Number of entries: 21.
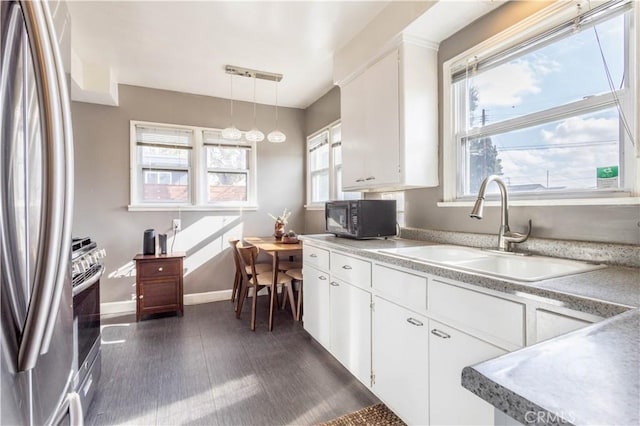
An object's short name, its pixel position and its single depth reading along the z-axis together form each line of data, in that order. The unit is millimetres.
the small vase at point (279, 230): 3835
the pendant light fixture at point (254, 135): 3230
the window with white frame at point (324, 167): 3648
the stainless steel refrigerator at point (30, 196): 558
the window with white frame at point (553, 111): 1372
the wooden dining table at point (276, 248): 2937
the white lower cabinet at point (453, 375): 1169
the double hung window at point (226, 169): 4031
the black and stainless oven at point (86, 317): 1438
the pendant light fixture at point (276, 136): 3246
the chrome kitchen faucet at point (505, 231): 1631
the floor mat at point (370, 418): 1674
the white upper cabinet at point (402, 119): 2178
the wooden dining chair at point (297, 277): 3129
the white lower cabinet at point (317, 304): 2355
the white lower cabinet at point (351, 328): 1864
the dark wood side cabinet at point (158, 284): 3232
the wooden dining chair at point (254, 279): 2957
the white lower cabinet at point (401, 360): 1436
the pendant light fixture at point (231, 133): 3168
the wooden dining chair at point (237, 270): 3343
